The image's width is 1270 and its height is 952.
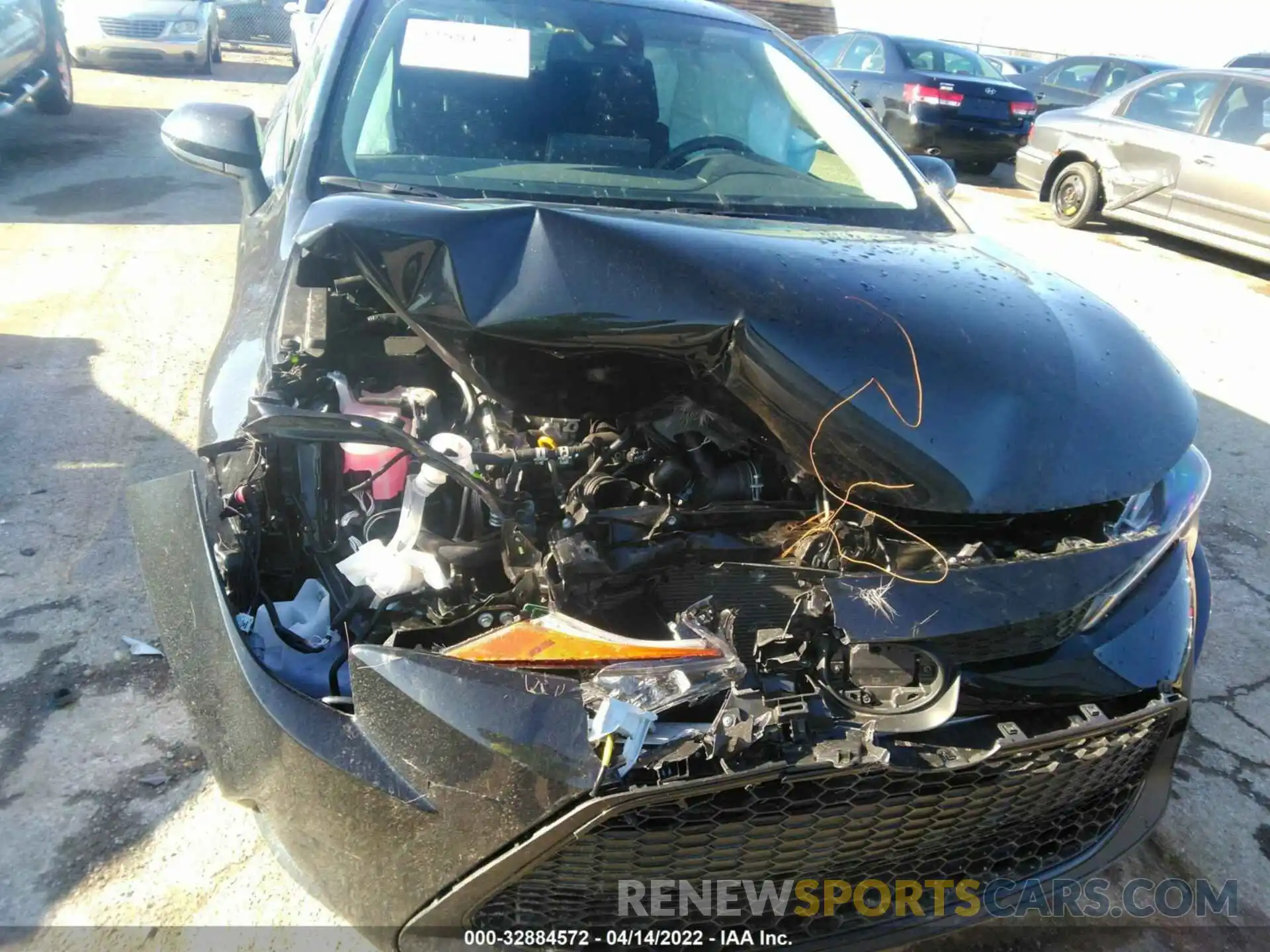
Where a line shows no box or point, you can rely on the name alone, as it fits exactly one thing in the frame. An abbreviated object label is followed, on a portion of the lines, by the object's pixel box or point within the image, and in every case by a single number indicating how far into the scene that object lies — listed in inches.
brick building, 633.6
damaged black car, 51.9
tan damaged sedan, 269.6
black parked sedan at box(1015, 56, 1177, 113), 419.2
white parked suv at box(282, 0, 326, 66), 311.6
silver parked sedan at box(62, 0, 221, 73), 402.0
